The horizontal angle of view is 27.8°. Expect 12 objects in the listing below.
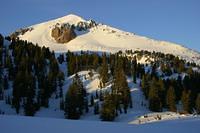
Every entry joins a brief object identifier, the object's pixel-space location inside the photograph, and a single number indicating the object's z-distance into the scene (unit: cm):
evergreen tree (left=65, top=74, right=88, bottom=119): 11500
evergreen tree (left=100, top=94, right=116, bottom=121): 10869
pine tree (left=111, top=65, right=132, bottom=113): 12658
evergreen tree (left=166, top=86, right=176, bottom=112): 12769
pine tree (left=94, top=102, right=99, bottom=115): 12594
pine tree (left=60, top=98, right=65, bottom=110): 13588
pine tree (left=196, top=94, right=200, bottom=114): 11975
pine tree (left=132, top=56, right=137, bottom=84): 17138
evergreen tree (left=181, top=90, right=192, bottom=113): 12431
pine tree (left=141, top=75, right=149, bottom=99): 14762
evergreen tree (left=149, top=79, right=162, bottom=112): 12862
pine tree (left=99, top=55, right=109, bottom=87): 16425
